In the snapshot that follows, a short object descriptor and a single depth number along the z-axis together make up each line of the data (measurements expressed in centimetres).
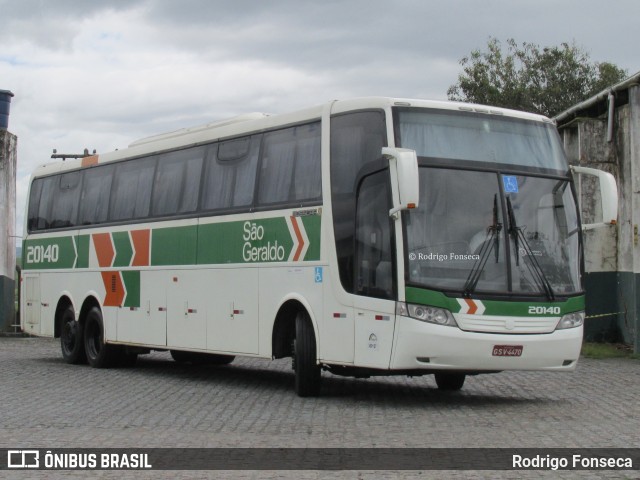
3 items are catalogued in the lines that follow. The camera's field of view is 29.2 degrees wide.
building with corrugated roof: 2358
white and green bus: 1353
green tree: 6631
